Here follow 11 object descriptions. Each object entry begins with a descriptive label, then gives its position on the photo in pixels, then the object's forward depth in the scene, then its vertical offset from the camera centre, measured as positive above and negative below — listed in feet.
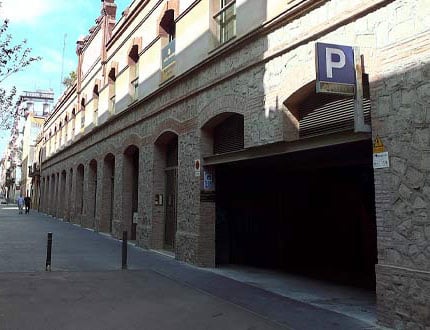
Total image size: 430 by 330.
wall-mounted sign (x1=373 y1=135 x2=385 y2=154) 20.92 +3.05
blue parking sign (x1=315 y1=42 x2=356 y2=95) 21.07 +6.65
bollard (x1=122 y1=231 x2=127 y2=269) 35.65 -3.12
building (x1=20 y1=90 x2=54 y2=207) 170.13 +34.71
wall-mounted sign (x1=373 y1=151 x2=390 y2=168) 20.65 +2.40
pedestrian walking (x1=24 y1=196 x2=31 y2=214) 134.41 +2.11
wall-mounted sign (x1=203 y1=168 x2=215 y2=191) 37.81 +2.63
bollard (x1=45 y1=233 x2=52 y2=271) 33.86 -3.17
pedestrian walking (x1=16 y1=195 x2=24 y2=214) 133.74 +1.97
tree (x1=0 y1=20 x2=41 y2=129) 29.09 +8.66
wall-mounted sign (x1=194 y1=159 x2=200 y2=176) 38.60 +3.75
